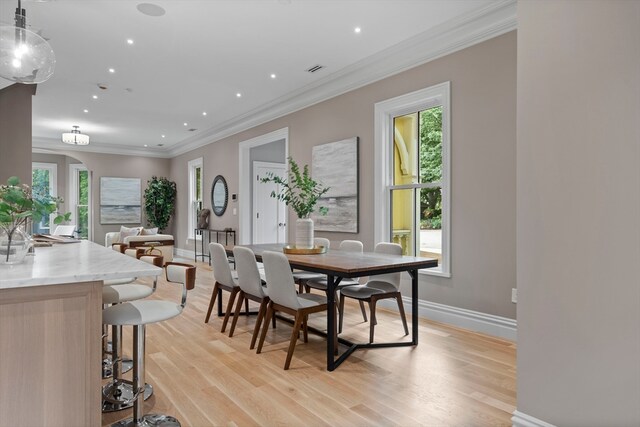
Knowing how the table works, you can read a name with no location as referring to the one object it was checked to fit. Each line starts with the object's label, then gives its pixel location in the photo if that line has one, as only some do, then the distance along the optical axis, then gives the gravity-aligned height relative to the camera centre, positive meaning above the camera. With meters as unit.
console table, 7.77 -0.46
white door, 7.59 +0.13
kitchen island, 1.43 -0.50
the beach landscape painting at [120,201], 9.89 +0.39
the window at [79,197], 10.78 +0.53
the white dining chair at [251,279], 3.07 -0.52
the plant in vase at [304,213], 3.48 +0.02
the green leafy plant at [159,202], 10.09 +0.36
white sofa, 7.82 -0.53
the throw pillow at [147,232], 8.85 -0.38
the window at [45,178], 10.61 +1.04
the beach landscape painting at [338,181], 4.84 +0.45
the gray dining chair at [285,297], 2.69 -0.59
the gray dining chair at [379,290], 3.14 -0.63
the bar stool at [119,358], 2.12 -0.82
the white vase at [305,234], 3.61 -0.17
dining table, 2.64 -0.37
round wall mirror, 8.05 +0.44
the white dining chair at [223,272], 3.53 -0.53
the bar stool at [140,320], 1.79 -0.49
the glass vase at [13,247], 1.76 -0.14
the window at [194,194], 9.45 +0.53
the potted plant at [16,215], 1.71 +0.00
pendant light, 2.33 +1.02
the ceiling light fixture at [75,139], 7.31 +1.47
